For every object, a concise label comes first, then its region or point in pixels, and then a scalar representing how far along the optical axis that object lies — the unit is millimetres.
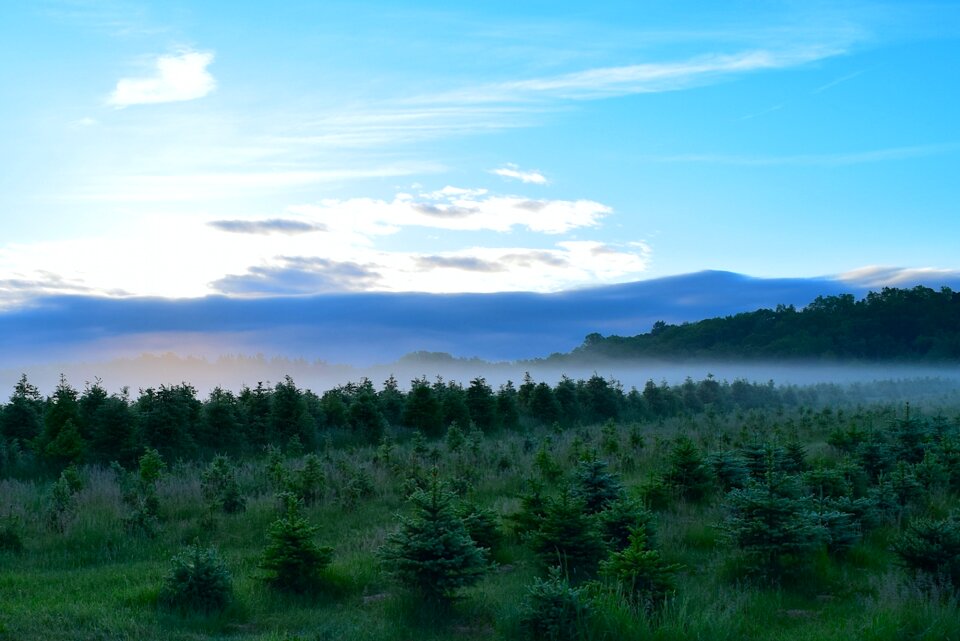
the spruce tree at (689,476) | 13414
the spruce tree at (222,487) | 12836
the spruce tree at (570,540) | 9438
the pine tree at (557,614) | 7293
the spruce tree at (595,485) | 11242
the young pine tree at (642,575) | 8250
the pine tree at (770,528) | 9312
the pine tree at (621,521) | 9641
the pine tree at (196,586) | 8188
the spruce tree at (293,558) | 8875
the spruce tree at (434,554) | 8281
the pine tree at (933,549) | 8990
